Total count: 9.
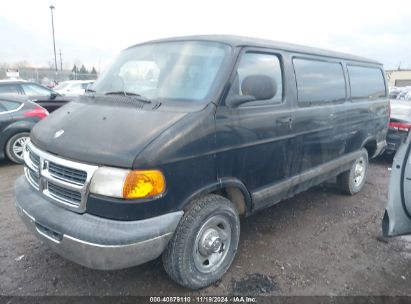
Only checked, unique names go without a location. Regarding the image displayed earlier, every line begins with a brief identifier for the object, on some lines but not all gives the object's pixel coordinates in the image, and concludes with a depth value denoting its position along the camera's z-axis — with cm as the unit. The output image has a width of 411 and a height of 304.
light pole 2487
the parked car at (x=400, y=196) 301
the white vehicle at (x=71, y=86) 1627
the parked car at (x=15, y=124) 653
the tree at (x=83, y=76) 3010
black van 231
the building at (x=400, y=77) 5434
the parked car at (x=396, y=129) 682
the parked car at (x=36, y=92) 852
